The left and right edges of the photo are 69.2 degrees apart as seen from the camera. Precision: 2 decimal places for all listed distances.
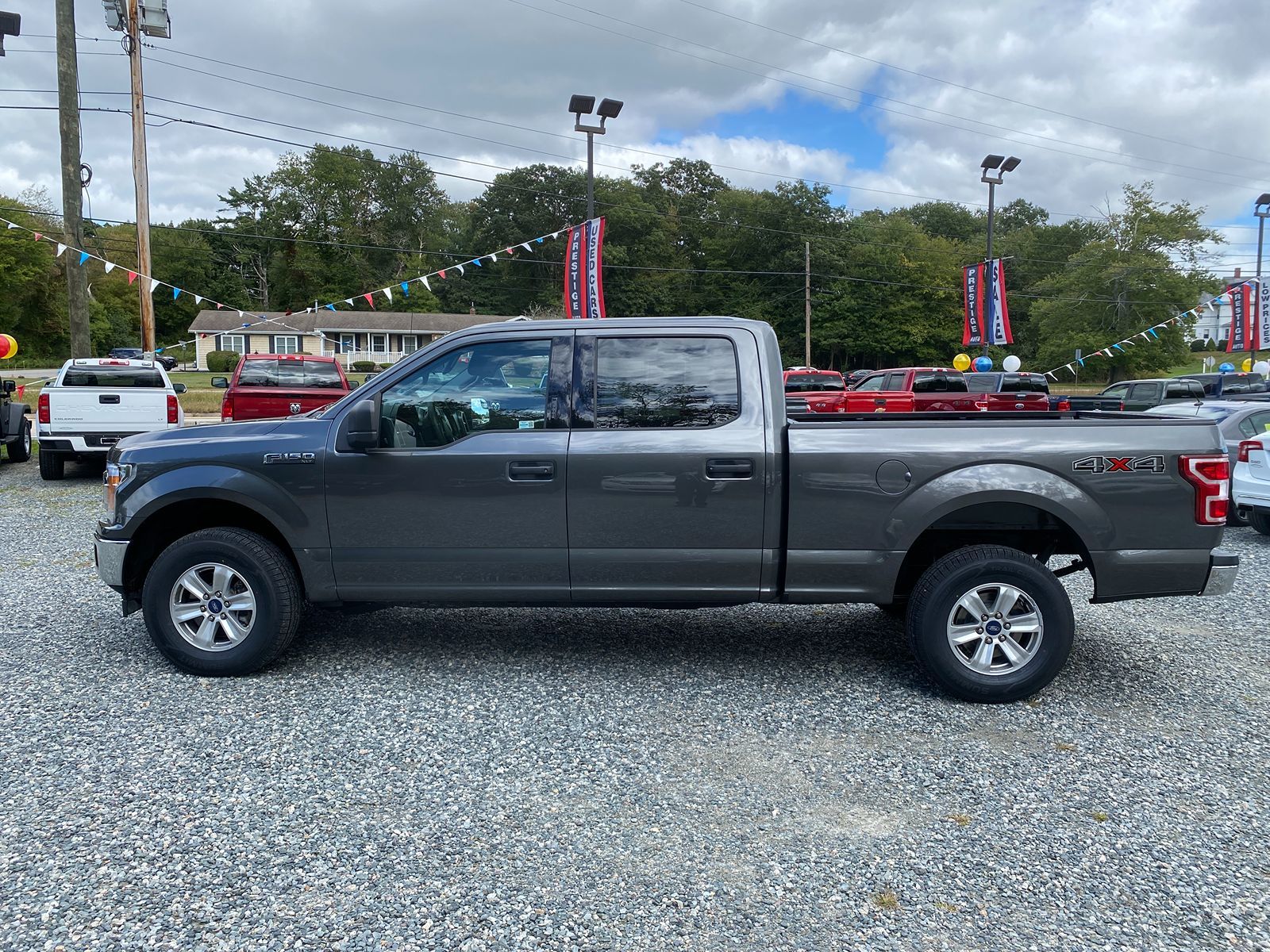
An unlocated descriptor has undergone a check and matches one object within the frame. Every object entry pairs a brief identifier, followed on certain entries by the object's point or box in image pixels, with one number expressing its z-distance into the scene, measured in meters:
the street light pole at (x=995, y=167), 32.28
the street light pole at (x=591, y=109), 22.86
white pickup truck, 12.54
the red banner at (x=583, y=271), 22.78
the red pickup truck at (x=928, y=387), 20.00
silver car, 10.27
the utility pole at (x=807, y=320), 56.16
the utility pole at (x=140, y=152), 19.27
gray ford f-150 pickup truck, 4.64
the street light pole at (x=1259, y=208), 38.03
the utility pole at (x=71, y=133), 16.52
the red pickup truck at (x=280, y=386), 13.88
